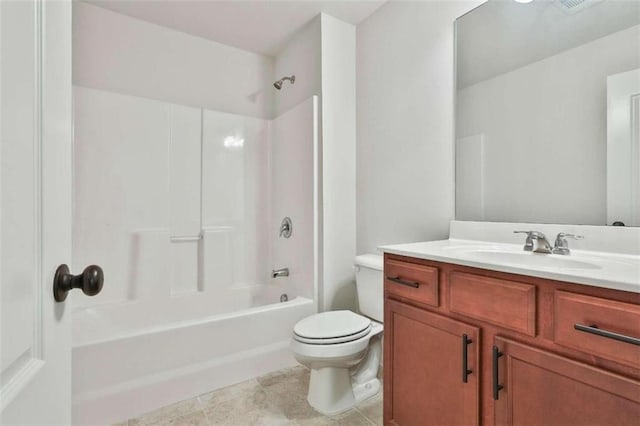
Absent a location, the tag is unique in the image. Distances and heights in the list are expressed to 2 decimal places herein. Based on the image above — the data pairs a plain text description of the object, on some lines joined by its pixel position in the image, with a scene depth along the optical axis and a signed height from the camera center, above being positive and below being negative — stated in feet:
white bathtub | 5.26 -2.63
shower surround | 5.69 -0.76
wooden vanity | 2.60 -1.33
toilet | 5.29 -2.19
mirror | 4.08 +1.45
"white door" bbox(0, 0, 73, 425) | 1.28 +0.03
